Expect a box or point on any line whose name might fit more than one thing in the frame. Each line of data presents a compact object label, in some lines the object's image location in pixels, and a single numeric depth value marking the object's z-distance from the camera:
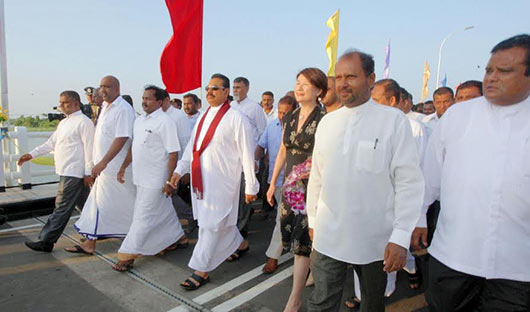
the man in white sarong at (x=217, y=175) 3.38
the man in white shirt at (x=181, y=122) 5.44
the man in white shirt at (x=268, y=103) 7.63
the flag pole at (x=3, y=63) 6.36
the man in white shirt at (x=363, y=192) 1.92
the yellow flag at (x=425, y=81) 17.85
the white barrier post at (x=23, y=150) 6.56
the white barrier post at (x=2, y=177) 6.16
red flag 4.62
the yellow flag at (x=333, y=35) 8.55
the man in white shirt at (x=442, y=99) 4.49
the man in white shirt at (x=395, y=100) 3.34
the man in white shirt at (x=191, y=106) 6.38
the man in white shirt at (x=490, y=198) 1.70
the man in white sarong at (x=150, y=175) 3.74
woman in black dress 2.82
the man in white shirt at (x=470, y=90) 3.48
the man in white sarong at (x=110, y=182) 4.09
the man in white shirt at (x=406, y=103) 4.05
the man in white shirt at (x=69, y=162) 4.09
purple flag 15.73
